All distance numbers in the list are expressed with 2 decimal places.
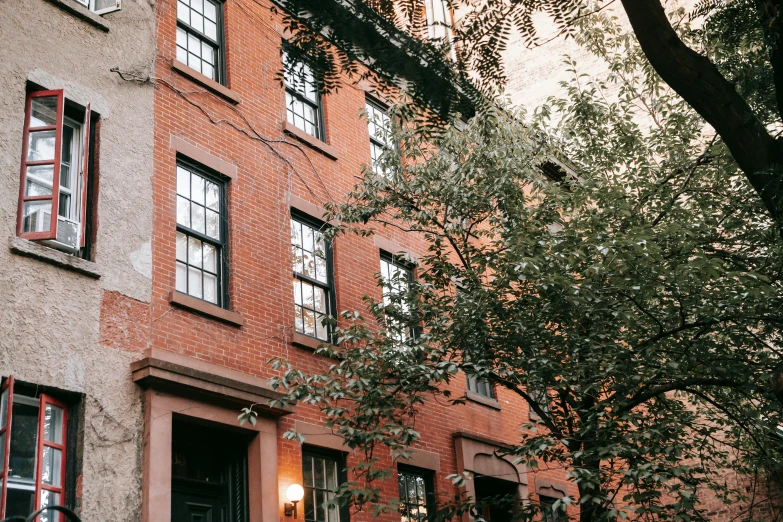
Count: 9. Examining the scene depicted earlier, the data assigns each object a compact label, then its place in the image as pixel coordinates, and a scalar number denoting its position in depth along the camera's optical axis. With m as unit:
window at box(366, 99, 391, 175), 16.61
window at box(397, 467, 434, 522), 13.65
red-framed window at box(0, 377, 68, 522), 8.38
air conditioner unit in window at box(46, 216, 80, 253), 9.92
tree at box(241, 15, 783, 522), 10.40
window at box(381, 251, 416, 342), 12.36
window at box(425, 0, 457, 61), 21.52
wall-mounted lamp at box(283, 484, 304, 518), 11.27
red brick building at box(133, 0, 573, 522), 10.73
